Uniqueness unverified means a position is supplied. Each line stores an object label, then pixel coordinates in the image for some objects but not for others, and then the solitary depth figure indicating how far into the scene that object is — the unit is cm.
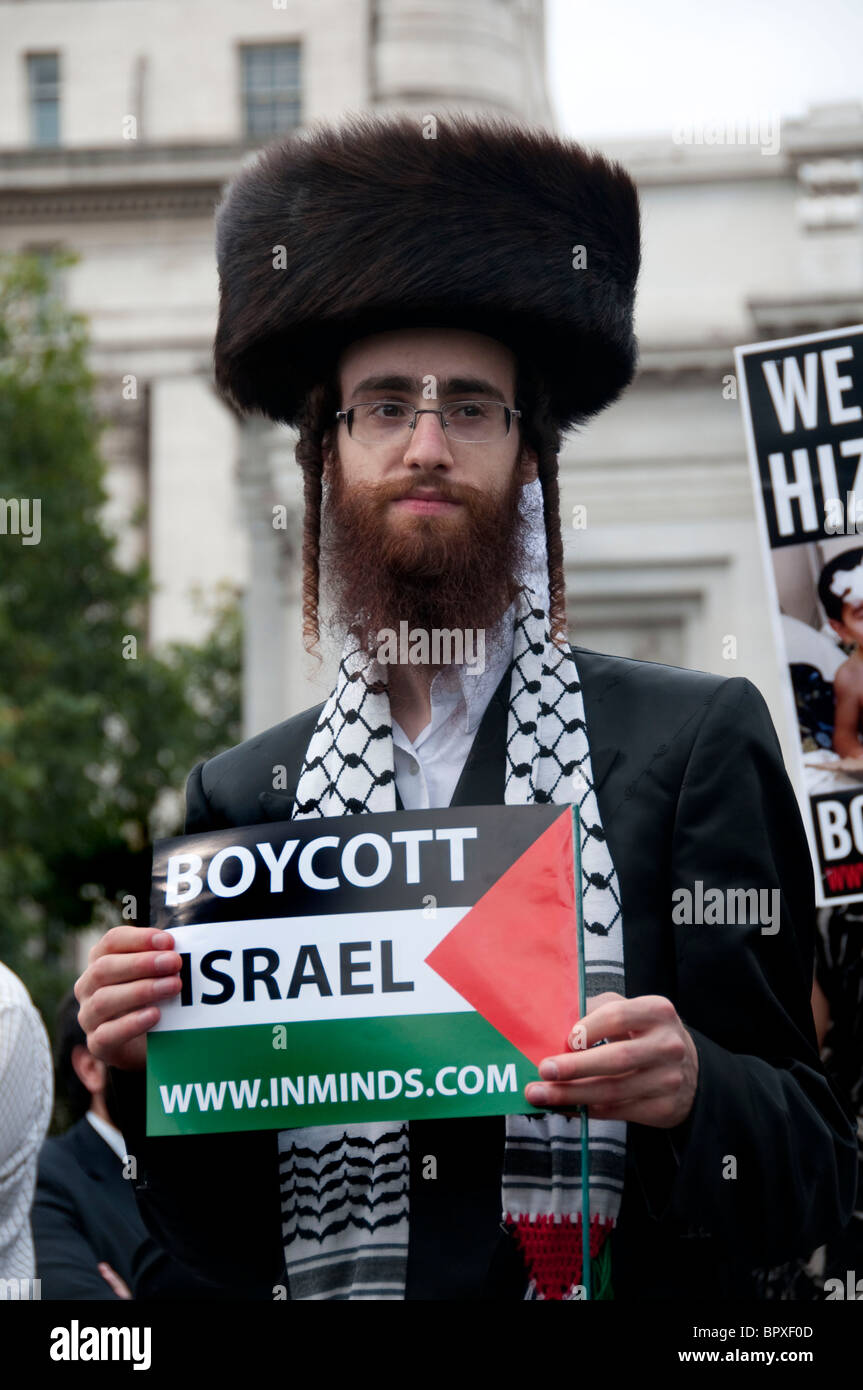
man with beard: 252
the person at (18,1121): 317
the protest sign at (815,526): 377
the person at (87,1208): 438
